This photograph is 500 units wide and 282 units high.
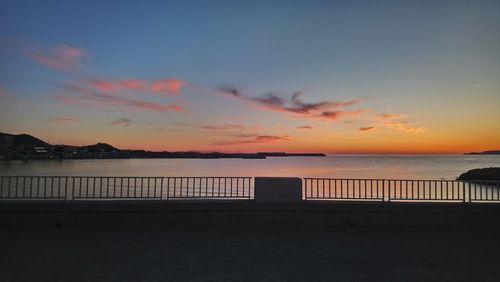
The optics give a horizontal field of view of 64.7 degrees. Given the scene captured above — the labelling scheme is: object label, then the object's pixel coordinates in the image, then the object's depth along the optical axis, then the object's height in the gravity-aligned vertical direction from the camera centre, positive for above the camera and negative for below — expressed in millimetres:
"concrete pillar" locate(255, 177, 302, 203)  12055 -891
